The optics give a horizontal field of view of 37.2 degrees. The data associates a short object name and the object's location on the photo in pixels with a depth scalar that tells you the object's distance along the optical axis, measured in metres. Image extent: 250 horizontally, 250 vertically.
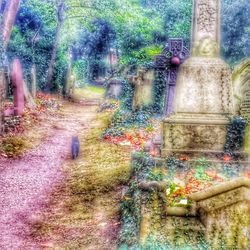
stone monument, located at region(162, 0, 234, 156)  6.75
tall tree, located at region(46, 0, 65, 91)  19.60
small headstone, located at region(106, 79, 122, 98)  18.38
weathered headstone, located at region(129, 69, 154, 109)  13.54
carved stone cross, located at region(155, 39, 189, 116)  9.75
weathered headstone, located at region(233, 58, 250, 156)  8.02
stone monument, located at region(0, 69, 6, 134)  10.15
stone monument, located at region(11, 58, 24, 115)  12.27
